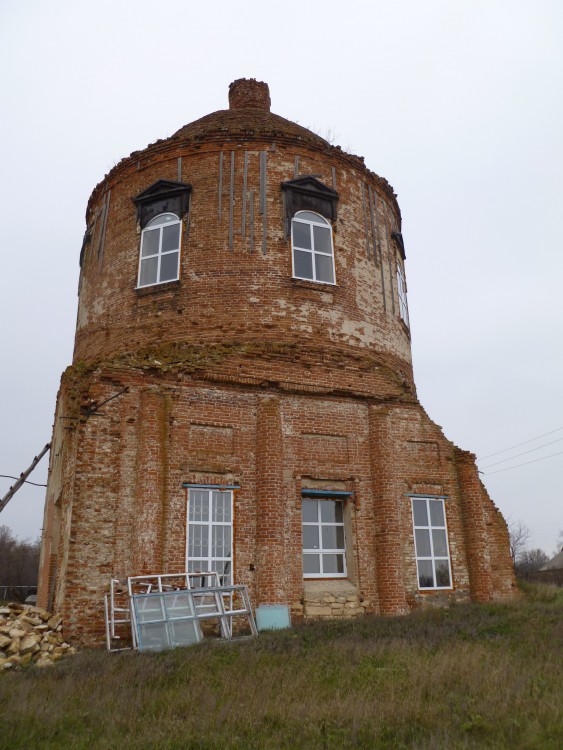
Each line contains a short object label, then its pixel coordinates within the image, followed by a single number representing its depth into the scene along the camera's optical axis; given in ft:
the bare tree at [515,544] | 215.72
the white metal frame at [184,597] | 30.81
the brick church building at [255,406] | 35.27
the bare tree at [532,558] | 257.87
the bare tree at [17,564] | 157.68
